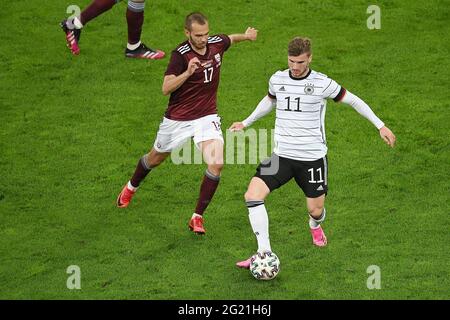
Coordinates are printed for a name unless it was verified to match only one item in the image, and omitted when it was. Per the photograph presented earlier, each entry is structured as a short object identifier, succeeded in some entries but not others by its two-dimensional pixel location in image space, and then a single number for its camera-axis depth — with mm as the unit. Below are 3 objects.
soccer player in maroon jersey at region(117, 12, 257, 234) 20609
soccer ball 18859
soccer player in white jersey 19234
